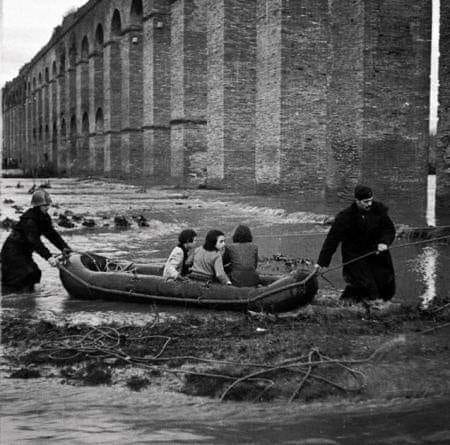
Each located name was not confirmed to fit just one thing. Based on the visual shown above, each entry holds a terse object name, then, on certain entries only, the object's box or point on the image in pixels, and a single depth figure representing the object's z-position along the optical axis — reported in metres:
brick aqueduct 16.94
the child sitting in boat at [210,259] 7.19
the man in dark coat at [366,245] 7.09
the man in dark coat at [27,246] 8.44
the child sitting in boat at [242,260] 7.23
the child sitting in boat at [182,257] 7.49
